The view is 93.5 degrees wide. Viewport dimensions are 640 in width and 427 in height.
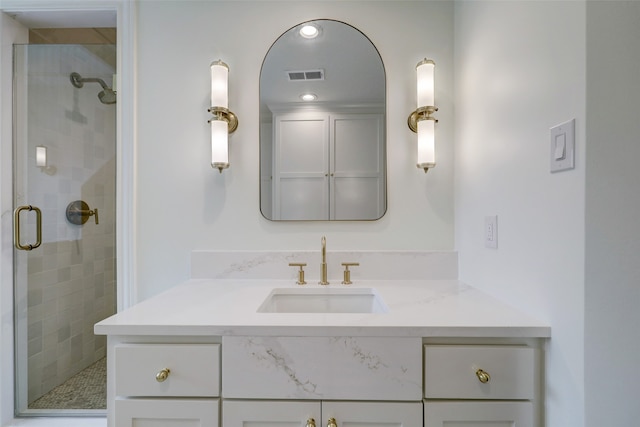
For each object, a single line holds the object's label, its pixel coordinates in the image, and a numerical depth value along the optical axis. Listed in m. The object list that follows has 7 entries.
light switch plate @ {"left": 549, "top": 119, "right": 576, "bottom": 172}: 0.71
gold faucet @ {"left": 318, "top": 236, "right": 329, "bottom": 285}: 1.30
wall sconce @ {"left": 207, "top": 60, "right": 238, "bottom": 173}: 1.33
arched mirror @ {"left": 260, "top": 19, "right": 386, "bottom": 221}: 1.39
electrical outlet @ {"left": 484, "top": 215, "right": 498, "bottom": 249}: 1.06
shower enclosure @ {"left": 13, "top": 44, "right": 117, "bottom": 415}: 1.54
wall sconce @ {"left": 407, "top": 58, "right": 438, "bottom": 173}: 1.31
